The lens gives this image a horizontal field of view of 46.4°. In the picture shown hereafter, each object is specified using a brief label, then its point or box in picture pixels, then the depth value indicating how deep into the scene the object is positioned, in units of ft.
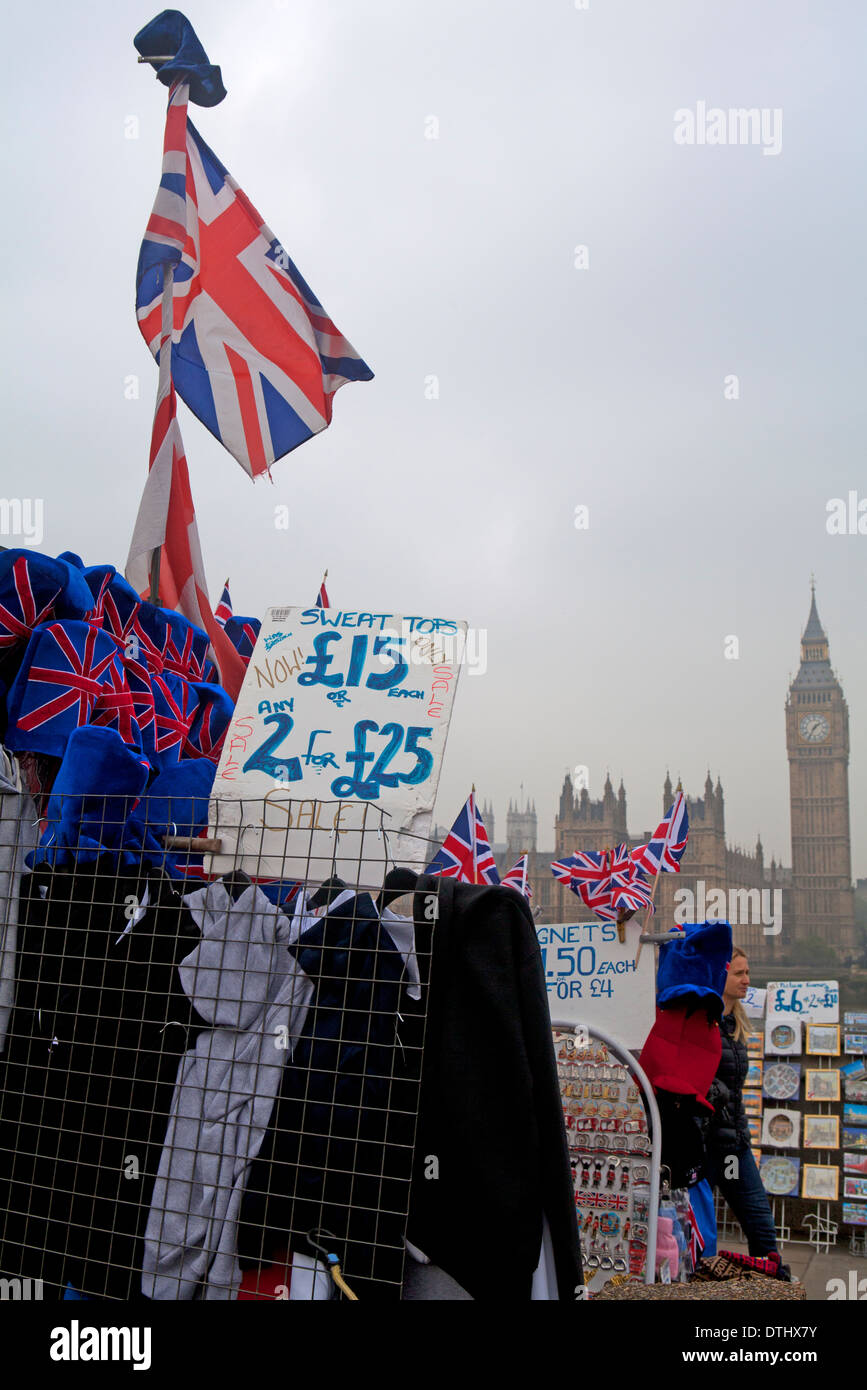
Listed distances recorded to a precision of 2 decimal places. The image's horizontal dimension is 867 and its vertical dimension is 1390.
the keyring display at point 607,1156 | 12.48
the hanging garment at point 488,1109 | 6.34
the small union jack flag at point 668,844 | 21.03
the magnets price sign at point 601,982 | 14.20
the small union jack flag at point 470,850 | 17.21
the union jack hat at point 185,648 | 12.81
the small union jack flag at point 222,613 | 20.59
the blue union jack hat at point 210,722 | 12.61
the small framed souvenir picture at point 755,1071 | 30.53
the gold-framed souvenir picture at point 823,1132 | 28.81
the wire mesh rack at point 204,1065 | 6.59
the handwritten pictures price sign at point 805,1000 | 31.40
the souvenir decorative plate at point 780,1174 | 28.58
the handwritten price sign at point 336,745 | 7.60
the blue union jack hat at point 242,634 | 17.87
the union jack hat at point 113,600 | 11.19
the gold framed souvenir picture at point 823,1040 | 30.09
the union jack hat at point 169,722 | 11.00
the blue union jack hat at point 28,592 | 9.47
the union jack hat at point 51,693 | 9.33
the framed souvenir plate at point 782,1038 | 30.37
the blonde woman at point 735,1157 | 17.38
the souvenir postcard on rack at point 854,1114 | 28.86
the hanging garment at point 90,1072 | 7.29
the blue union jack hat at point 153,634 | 11.84
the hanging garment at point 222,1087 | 6.80
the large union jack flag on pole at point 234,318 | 18.92
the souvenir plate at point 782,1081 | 29.89
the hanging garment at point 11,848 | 8.30
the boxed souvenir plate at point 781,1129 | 29.22
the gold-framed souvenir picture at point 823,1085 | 29.50
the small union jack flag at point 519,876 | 22.07
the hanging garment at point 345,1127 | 6.41
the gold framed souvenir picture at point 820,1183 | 28.17
